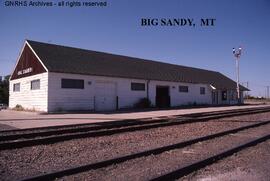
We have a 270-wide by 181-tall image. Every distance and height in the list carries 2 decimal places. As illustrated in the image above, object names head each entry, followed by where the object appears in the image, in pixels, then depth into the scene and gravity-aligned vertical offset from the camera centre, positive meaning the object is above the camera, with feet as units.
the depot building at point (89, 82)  83.51 +6.83
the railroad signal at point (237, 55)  146.70 +22.63
